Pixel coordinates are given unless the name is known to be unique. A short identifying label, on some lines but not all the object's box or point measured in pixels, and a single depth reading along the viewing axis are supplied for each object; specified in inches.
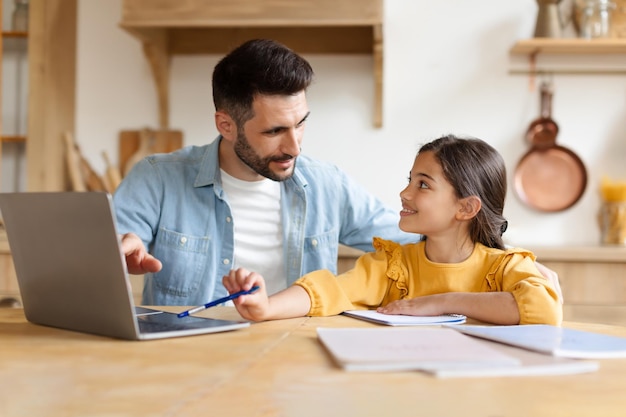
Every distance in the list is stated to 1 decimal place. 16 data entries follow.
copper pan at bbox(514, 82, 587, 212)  121.3
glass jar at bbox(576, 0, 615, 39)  114.8
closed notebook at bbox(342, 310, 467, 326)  47.1
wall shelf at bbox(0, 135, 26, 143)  123.7
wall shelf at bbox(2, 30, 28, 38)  123.0
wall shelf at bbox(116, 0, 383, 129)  107.1
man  74.2
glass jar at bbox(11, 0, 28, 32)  123.5
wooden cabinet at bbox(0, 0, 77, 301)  121.3
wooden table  26.7
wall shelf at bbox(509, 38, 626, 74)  121.2
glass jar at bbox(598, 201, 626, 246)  116.3
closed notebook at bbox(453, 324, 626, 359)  35.7
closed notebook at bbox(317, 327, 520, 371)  32.4
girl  54.8
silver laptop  39.0
